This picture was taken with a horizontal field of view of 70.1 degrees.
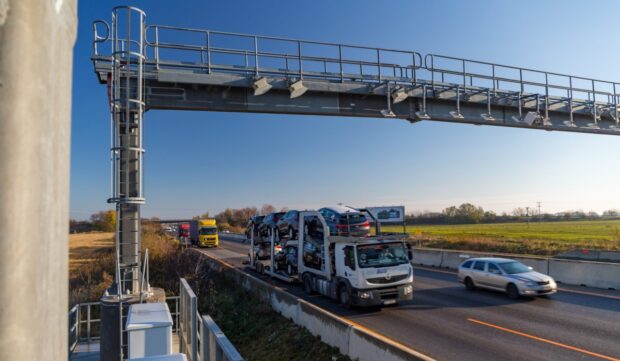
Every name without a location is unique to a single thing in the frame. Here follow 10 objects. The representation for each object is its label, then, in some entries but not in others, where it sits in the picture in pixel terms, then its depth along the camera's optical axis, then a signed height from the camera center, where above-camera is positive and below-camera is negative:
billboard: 18.50 -0.22
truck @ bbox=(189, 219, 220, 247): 48.31 -2.25
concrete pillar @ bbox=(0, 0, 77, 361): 1.07 +0.10
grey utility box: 6.61 -1.83
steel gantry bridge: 11.49 +4.50
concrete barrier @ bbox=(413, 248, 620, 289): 18.80 -3.10
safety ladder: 11.16 +1.38
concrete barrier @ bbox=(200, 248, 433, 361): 8.91 -3.08
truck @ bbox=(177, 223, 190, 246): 56.25 -2.17
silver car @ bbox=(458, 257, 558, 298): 16.47 -2.86
